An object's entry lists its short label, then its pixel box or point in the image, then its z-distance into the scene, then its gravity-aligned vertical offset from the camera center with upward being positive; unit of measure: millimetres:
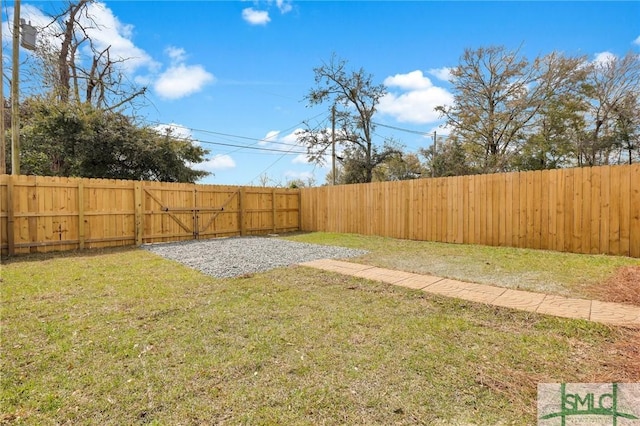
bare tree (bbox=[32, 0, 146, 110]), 11031 +5594
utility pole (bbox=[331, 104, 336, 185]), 16844 +3936
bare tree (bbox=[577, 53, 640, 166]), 13000 +4031
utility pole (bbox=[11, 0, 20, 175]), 7285 +2883
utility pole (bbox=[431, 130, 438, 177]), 19544 +3273
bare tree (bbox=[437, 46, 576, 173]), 14156 +5136
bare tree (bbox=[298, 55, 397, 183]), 17094 +5104
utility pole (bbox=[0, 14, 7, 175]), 6641 +1508
